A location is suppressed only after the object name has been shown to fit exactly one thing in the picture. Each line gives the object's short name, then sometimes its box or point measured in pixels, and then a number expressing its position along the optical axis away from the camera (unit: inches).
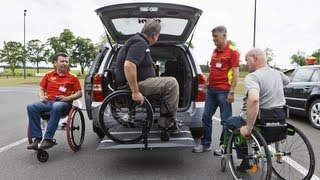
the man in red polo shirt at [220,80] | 121.6
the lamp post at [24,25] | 1010.0
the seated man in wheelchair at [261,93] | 87.7
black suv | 187.8
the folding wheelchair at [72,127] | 120.4
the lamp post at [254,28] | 671.2
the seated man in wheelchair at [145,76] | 100.3
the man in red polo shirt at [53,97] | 122.8
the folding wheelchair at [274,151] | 88.7
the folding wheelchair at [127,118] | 104.9
